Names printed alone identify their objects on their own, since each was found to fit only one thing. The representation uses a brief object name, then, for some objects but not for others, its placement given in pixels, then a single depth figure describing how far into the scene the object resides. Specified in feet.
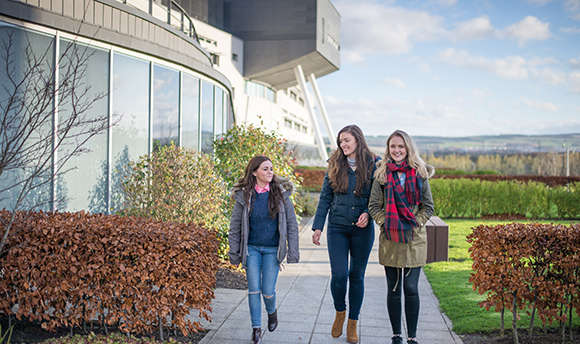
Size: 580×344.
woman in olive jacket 13.79
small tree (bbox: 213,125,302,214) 28.40
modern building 23.47
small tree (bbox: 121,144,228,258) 22.76
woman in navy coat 14.88
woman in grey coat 14.62
